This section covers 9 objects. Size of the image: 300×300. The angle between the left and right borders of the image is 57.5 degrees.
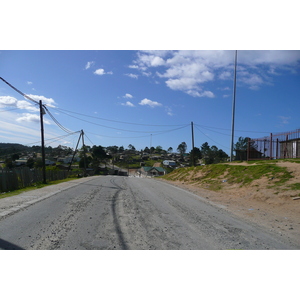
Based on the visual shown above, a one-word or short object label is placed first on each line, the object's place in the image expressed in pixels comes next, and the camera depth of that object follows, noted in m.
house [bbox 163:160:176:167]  91.19
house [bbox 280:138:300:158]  19.23
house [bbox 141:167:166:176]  70.81
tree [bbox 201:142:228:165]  70.68
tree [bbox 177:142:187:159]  136.25
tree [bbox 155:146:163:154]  153.90
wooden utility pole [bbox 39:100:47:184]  24.75
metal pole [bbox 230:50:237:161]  25.98
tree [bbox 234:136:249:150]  43.98
